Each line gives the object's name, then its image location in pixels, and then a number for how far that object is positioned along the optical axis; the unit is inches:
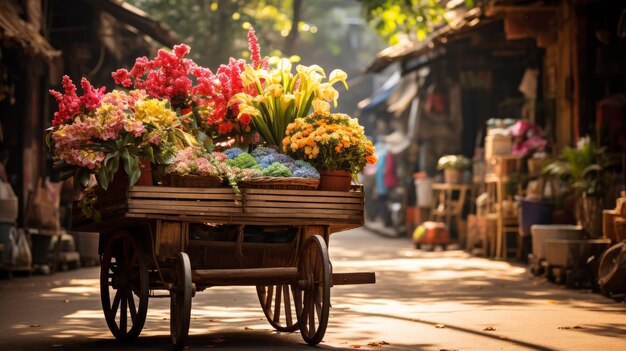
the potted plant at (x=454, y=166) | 1103.6
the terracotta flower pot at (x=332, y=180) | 395.9
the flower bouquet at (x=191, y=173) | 377.4
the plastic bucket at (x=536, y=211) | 805.2
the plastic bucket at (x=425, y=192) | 1227.9
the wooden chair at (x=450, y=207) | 1107.3
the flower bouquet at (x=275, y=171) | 381.4
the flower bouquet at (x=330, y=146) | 394.3
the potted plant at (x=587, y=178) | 697.6
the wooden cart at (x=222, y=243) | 371.6
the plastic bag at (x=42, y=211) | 767.1
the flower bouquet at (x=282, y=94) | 416.8
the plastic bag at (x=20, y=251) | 723.4
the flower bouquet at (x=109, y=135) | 376.8
